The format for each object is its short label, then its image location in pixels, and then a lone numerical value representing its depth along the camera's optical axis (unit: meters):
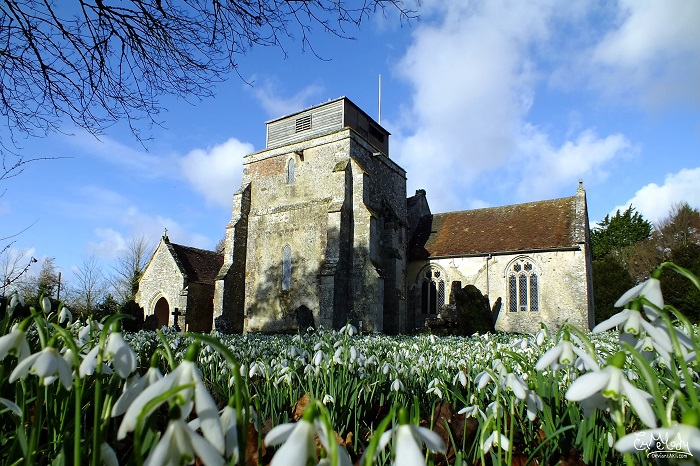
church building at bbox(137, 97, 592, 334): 24.72
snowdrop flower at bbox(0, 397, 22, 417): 1.42
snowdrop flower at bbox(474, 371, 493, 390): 2.35
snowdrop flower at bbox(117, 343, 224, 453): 0.99
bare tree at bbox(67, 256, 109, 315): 34.75
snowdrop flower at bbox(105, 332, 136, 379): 1.26
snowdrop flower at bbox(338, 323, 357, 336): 4.81
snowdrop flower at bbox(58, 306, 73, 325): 2.97
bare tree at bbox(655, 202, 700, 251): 45.66
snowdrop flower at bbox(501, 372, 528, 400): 1.91
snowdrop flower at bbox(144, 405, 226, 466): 0.92
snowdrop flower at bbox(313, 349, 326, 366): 3.73
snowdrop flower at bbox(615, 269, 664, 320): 1.43
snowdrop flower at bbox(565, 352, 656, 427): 1.14
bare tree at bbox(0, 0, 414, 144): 6.18
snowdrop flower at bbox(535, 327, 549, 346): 2.72
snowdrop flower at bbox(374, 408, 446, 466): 1.00
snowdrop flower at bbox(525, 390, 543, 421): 2.19
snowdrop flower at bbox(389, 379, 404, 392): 3.57
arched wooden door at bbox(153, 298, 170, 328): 31.02
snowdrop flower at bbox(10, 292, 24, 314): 3.36
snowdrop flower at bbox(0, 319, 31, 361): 1.38
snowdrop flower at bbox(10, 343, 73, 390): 1.29
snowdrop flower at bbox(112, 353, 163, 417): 1.17
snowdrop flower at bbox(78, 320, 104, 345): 2.72
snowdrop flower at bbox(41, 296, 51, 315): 2.94
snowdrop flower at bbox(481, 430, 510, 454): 2.05
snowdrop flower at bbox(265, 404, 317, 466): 0.93
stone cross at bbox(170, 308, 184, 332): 26.66
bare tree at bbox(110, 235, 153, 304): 38.44
